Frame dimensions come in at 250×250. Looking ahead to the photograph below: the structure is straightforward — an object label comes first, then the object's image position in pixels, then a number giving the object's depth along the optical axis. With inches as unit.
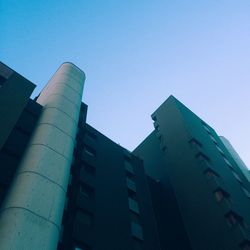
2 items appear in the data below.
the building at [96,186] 600.1
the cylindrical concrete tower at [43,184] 517.2
